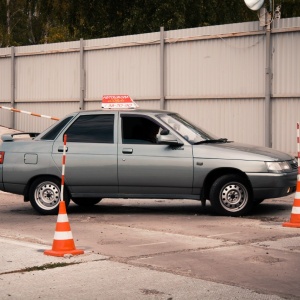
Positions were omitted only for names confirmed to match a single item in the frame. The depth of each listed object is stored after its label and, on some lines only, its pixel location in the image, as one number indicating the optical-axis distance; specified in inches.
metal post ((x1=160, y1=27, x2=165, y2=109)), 955.3
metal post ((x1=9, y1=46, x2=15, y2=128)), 1158.6
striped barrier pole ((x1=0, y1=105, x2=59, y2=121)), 1052.4
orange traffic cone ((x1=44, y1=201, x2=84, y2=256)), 393.7
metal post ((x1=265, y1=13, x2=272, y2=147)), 851.4
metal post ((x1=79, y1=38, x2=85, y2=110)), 1053.5
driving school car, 541.6
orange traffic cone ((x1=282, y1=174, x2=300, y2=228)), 490.0
